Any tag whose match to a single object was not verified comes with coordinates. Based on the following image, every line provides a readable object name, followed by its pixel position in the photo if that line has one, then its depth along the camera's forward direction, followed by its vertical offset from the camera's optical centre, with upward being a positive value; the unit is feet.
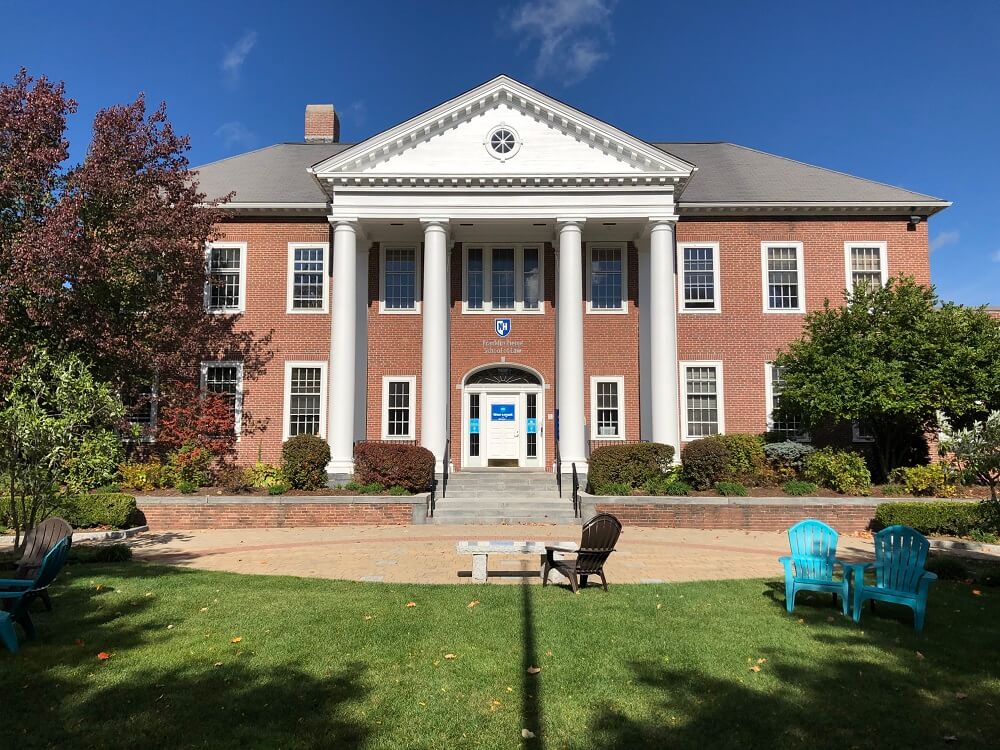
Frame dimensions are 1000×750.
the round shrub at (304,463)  55.88 -2.91
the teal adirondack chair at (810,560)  24.44 -4.88
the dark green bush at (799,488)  52.65 -4.72
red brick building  64.49 +14.59
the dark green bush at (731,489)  52.42 -4.80
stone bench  29.35 -5.30
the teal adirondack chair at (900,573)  22.31 -4.95
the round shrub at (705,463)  54.90 -2.89
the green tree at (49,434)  30.45 -0.21
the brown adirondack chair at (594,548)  27.43 -4.94
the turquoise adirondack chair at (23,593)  18.98 -5.09
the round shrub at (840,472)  53.83 -3.58
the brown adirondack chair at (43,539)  25.23 -4.16
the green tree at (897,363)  52.01 +5.18
